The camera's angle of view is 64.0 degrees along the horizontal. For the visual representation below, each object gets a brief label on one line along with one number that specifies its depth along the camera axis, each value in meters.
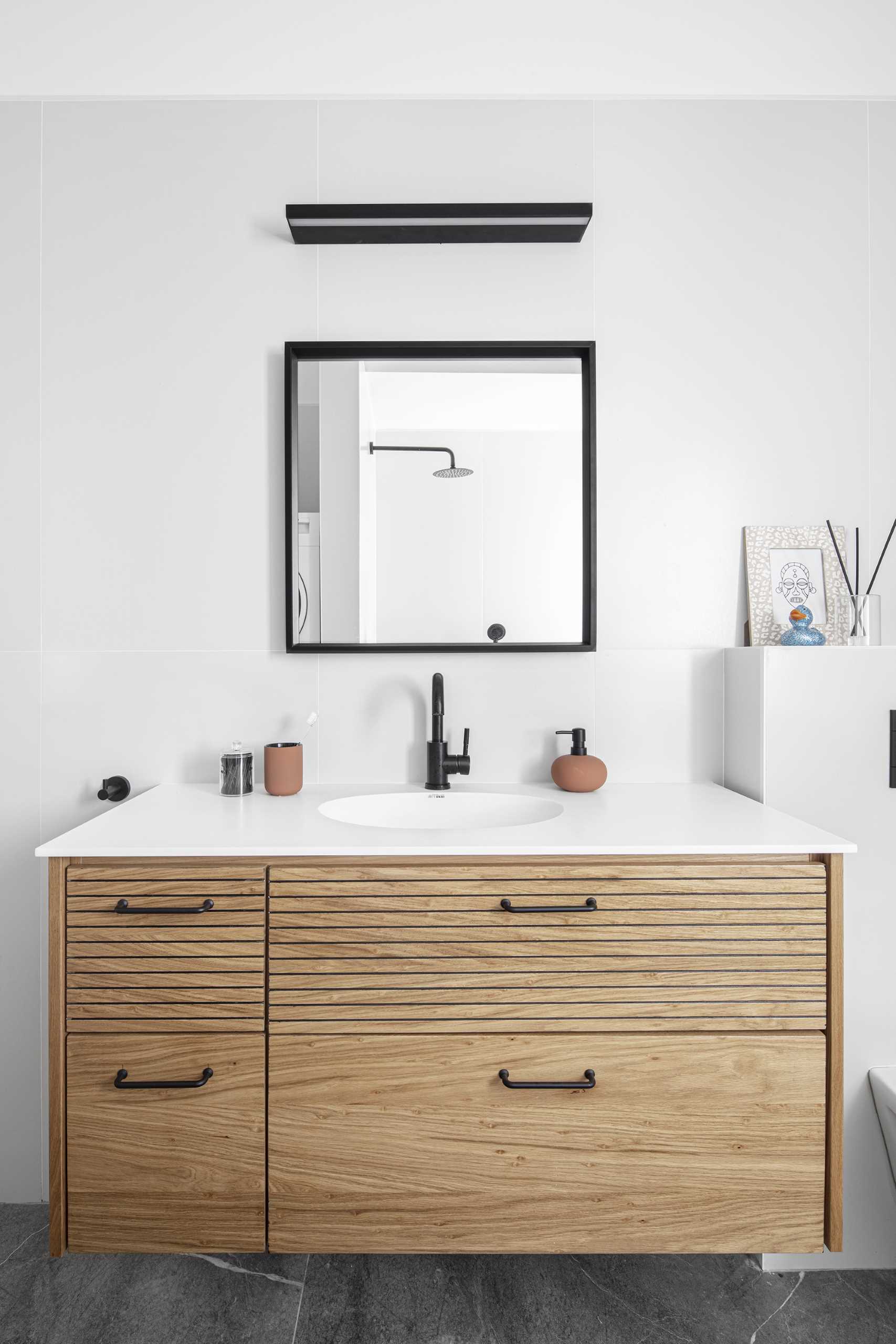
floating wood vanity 1.16
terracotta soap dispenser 1.60
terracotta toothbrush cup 1.57
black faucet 1.62
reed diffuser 1.64
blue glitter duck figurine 1.60
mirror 1.70
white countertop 1.17
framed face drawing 1.71
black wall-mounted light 1.63
